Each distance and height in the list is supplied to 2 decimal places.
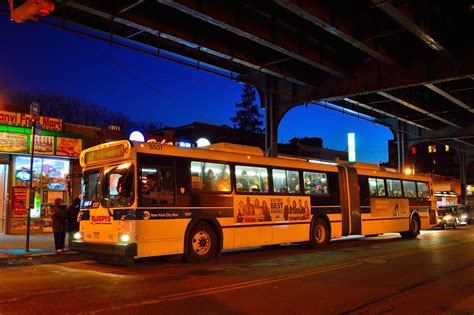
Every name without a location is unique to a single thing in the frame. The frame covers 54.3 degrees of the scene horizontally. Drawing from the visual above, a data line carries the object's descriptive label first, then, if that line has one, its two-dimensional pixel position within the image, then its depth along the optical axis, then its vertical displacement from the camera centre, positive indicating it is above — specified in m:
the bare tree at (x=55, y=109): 40.47 +9.11
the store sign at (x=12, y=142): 17.80 +2.62
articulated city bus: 11.24 +0.20
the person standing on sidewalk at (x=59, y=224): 14.12 -0.48
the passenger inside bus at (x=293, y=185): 15.75 +0.75
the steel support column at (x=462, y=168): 48.89 +4.01
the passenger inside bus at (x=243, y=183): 13.90 +0.74
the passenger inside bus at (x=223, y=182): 13.31 +0.73
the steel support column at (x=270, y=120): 24.64 +4.71
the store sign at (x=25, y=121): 17.84 +3.54
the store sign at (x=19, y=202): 18.45 +0.27
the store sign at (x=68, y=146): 19.43 +2.65
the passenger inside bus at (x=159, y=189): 11.35 +0.48
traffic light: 7.77 +3.39
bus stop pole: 13.88 +0.21
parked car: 30.84 -0.72
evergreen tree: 71.06 +14.54
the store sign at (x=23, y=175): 18.89 +1.38
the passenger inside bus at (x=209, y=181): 12.88 +0.74
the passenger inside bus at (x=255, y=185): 14.36 +0.69
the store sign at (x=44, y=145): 18.86 +2.62
